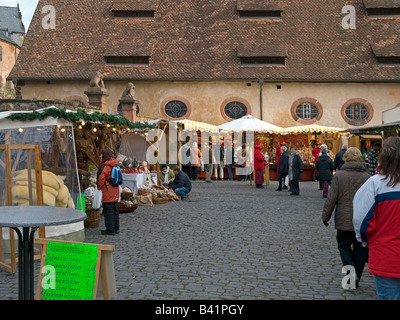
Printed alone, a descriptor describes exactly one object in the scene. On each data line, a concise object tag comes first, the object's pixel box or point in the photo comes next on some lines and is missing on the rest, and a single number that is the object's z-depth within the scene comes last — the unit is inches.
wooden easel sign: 176.7
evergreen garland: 332.8
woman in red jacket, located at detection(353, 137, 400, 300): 148.3
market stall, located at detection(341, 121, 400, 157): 694.6
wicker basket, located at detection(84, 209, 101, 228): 405.7
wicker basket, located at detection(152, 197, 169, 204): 563.1
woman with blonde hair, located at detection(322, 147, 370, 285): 234.8
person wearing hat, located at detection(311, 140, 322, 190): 832.1
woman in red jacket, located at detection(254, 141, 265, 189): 741.9
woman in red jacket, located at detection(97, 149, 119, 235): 369.1
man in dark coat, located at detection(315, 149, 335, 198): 606.2
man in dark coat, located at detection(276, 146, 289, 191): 698.2
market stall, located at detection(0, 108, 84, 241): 294.7
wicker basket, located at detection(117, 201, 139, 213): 482.3
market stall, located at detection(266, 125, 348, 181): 925.8
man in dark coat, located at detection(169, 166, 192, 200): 599.2
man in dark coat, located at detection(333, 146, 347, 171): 585.0
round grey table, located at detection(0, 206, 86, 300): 175.9
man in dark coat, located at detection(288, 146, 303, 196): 644.7
